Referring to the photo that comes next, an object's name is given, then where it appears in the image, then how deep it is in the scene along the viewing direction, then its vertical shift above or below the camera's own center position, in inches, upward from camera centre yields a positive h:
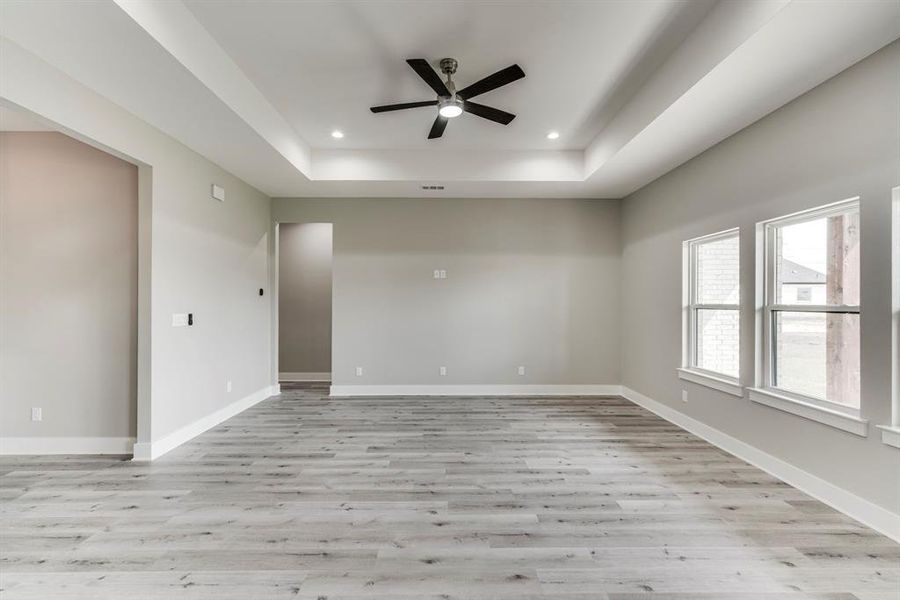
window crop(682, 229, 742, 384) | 140.3 -1.5
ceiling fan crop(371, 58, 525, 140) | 101.0 +59.5
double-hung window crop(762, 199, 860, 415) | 98.5 -1.4
